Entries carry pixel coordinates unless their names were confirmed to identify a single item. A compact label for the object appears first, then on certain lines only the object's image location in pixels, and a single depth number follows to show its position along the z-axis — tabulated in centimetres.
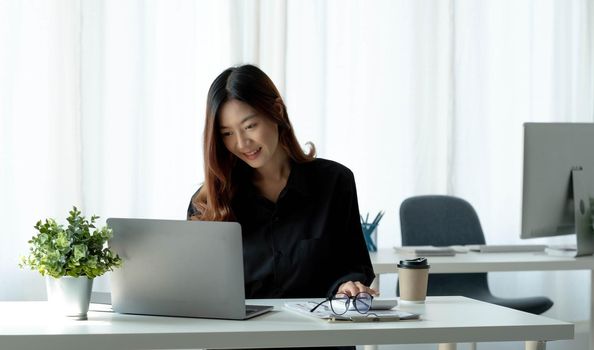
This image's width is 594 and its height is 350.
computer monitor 334
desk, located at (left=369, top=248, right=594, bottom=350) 323
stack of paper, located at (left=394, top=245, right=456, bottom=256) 350
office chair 395
